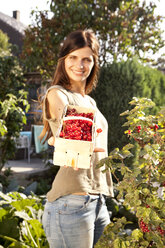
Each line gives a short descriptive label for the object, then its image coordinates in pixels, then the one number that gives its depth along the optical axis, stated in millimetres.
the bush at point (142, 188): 1296
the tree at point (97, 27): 5488
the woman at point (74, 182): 1294
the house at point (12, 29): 20281
